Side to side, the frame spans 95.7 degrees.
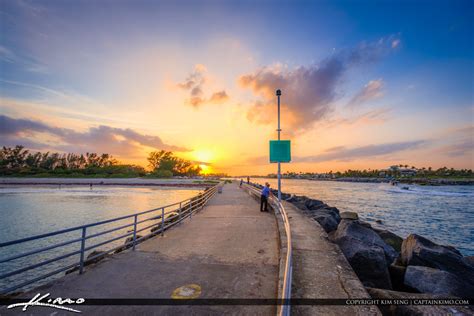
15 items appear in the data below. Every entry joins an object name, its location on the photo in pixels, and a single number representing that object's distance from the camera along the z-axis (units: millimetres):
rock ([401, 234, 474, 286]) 6485
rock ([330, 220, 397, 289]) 5922
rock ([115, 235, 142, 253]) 7149
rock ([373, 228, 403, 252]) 11180
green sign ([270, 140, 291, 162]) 13617
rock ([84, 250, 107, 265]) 5912
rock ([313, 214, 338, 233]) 11112
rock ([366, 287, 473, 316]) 3408
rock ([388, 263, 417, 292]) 6352
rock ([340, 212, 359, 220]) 12703
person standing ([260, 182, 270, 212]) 13486
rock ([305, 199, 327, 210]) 19470
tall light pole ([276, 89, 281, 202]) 13698
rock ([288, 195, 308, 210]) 18362
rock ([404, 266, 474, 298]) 4941
